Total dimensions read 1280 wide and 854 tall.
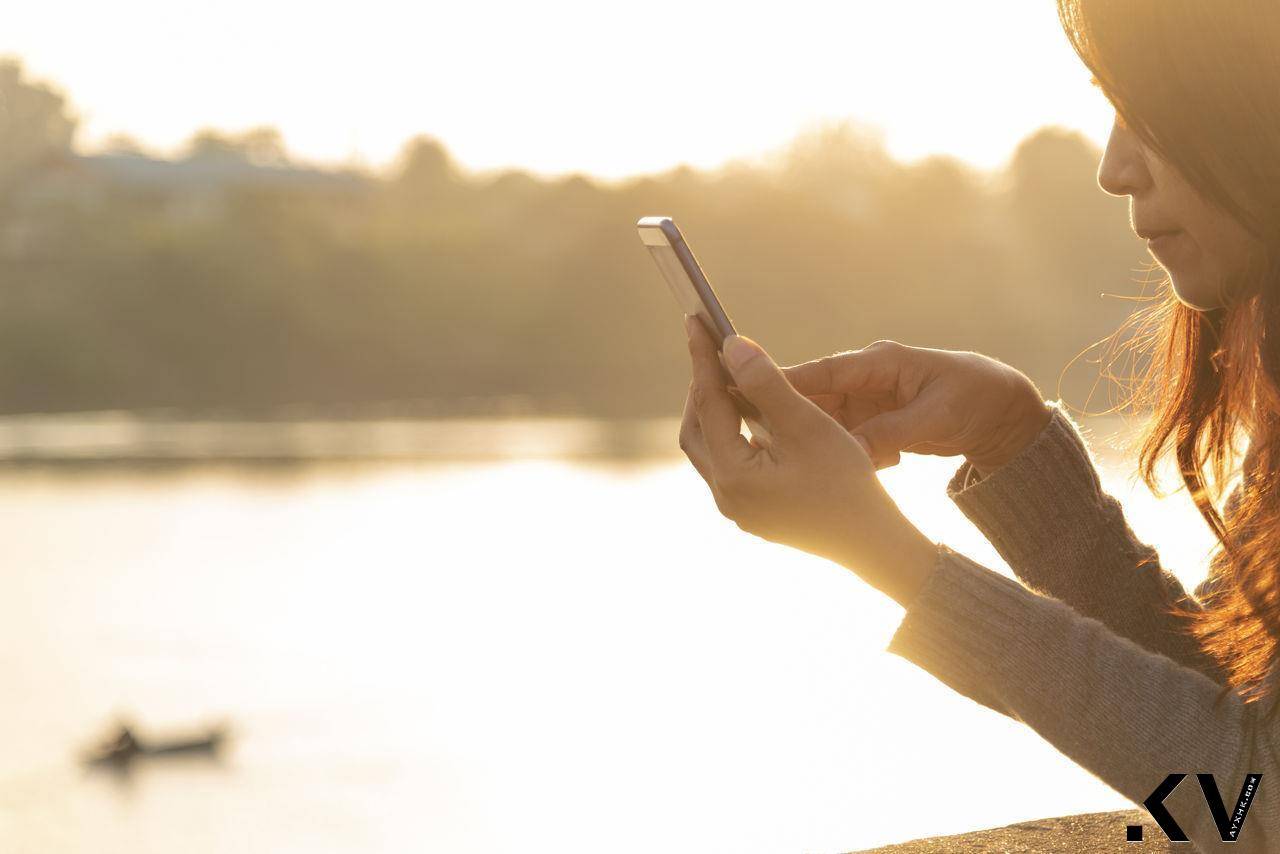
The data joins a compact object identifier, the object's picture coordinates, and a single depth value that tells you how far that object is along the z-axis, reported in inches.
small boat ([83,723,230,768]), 840.3
